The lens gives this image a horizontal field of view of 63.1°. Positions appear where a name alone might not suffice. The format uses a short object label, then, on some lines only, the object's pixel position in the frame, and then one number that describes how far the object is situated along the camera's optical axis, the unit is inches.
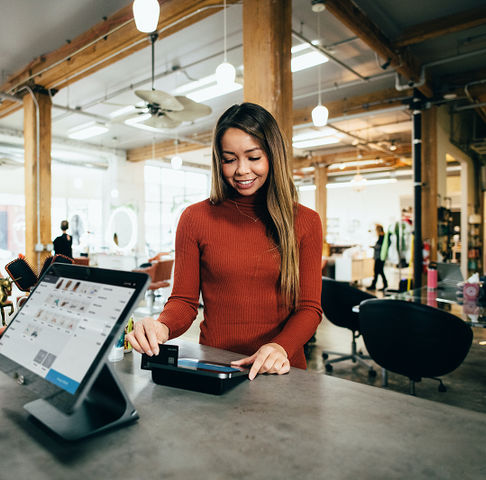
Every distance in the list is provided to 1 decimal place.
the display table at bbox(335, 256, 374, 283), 378.3
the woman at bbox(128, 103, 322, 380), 48.6
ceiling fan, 151.9
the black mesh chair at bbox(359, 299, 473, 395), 91.4
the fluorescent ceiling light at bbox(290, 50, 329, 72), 213.9
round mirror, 487.5
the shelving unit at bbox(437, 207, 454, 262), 284.7
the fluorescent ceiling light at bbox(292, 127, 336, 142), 379.2
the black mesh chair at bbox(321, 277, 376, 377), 141.6
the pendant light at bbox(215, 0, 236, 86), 134.9
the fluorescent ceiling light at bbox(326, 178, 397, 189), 603.3
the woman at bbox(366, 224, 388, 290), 357.4
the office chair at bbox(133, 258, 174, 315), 238.2
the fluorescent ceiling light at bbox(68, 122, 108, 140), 369.0
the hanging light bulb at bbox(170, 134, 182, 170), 321.7
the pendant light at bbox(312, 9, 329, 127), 183.9
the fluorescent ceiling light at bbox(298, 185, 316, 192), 667.6
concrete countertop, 23.3
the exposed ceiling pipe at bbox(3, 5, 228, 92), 161.9
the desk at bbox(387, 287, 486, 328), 94.7
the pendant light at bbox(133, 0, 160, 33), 105.7
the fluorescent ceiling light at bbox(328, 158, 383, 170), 509.5
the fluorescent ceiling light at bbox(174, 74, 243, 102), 259.1
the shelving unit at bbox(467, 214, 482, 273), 400.8
